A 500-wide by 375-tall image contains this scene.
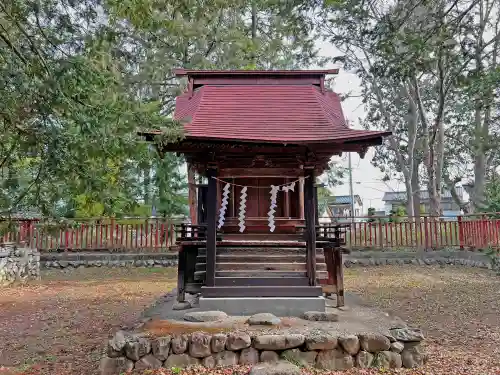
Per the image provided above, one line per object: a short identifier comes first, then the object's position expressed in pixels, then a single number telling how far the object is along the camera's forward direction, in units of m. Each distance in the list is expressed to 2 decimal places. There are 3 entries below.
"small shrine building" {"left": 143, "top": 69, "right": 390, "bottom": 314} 6.66
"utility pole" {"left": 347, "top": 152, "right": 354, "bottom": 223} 32.59
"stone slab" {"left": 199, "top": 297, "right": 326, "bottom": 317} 6.64
